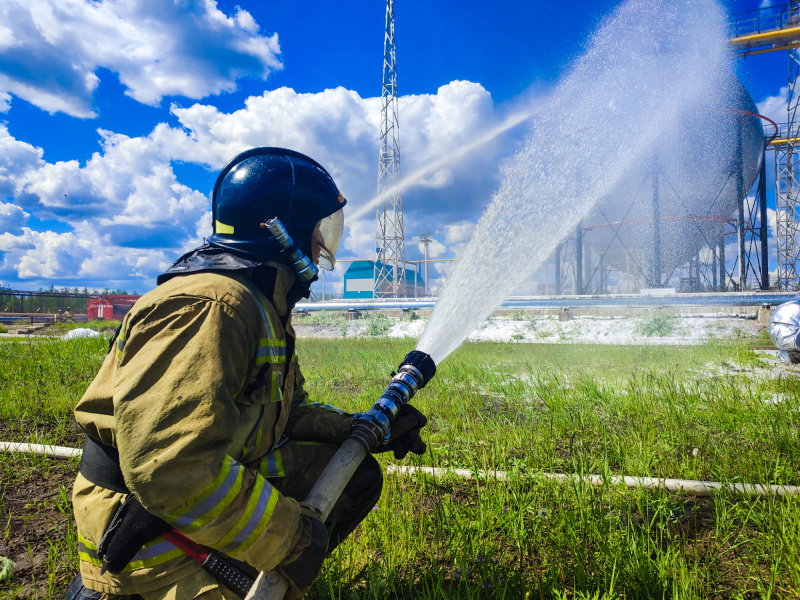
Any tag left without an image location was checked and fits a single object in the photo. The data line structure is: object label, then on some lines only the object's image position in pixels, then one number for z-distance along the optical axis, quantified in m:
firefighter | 1.08
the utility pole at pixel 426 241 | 42.59
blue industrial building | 44.00
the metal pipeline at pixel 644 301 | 11.85
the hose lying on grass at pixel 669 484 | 2.33
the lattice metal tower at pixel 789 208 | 21.12
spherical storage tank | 16.00
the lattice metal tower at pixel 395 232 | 26.23
